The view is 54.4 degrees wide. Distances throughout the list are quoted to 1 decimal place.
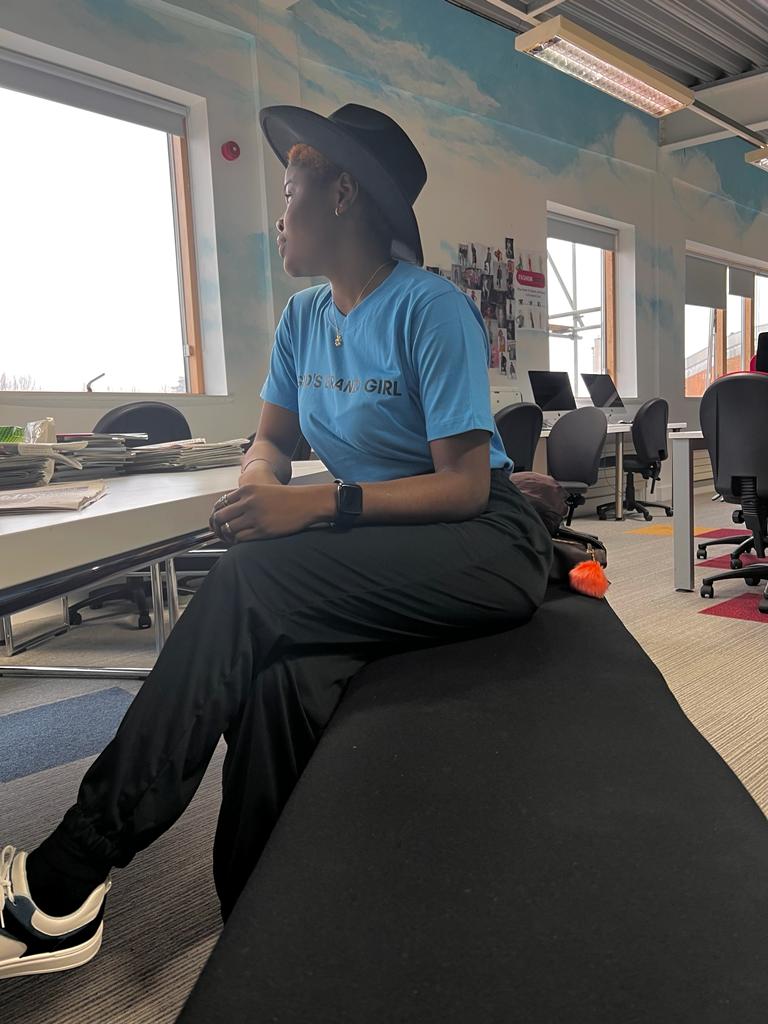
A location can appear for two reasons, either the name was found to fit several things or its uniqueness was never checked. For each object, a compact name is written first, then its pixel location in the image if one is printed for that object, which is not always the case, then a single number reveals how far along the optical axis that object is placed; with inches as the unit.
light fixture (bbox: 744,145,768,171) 284.7
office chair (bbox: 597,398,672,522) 220.7
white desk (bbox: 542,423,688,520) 217.0
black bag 56.5
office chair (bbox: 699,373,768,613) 118.3
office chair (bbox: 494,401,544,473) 175.3
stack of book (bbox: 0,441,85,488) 38.5
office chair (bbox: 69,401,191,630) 103.8
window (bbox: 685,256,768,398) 323.6
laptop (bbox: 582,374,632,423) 243.7
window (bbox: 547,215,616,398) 267.6
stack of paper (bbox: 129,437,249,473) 53.0
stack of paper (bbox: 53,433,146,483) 47.9
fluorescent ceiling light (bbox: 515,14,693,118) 178.9
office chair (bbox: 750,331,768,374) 136.4
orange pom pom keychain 54.0
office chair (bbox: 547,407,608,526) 199.2
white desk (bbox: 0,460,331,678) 21.2
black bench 19.6
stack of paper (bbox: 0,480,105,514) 26.8
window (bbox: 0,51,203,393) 134.9
